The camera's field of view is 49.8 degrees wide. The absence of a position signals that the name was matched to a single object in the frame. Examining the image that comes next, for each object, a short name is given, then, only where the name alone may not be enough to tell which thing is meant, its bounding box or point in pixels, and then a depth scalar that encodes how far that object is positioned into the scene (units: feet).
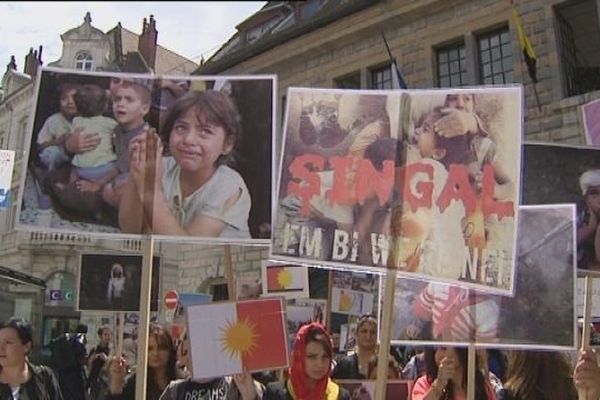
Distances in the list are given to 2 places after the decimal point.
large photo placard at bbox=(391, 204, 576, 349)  11.55
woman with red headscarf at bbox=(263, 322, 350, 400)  10.16
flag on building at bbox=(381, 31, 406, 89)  38.04
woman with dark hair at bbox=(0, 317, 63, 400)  10.56
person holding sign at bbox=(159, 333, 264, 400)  10.55
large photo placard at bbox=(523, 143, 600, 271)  14.49
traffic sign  37.35
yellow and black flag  40.73
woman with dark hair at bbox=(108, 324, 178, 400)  13.01
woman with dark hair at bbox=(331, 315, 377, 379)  15.06
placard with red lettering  10.21
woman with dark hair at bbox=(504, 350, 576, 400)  11.57
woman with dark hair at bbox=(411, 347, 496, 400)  10.72
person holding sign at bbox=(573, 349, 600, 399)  10.30
